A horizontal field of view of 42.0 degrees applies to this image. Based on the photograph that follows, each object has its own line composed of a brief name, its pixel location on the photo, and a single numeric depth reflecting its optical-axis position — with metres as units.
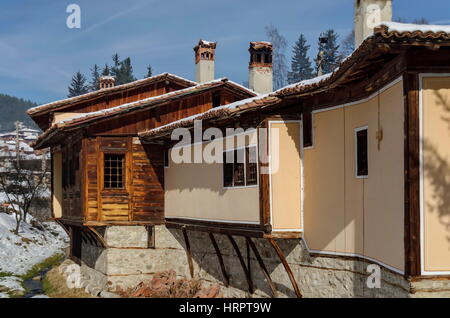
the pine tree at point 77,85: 90.81
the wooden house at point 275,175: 8.92
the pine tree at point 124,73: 76.88
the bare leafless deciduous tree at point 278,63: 97.81
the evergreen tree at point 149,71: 86.44
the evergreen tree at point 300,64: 75.72
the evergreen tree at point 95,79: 100.91
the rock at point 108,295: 17.76
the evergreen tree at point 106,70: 78.12
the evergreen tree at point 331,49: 69.75
